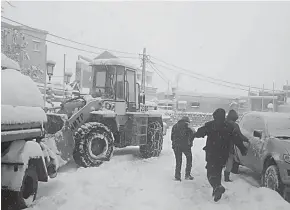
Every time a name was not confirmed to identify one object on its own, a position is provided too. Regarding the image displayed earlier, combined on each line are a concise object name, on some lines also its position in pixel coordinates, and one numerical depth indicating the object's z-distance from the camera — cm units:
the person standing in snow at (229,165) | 565
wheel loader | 639
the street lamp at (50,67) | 689
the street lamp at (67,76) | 1047
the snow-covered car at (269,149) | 461
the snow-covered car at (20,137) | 347
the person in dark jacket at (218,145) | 464
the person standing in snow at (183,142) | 581
